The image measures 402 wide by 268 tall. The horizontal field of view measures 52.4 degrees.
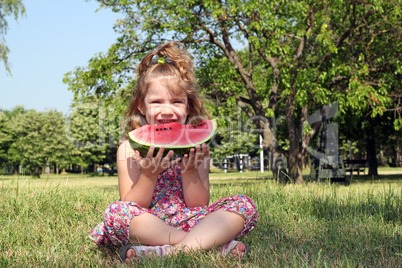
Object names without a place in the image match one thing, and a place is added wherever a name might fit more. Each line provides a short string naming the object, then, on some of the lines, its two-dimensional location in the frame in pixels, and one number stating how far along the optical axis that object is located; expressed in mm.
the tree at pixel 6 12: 13461
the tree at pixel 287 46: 11633
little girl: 2709
